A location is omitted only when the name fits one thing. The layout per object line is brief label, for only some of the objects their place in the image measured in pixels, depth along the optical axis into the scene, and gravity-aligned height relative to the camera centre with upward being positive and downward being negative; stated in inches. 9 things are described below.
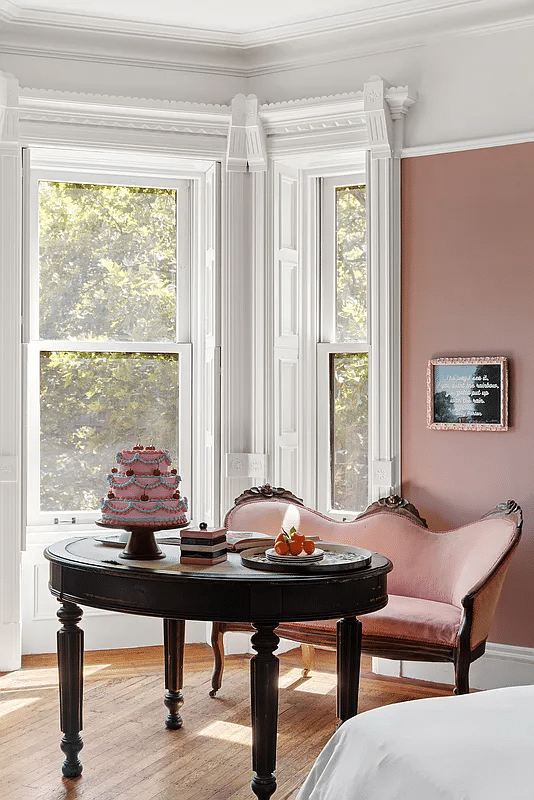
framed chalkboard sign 187.8 +4.5
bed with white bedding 77.9 -31.1
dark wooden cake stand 138.0 -19.8
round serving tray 128.8 -21.3
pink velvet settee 161.0 -30.8
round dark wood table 125.7 -25.5
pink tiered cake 134.4 -11.7
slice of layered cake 135.3 -19.7
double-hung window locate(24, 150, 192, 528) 218.2 +22.0
